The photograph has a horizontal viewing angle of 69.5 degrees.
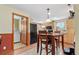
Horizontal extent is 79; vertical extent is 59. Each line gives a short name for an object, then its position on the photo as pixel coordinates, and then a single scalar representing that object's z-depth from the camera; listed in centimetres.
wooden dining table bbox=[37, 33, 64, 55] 96
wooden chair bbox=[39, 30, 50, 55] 97
